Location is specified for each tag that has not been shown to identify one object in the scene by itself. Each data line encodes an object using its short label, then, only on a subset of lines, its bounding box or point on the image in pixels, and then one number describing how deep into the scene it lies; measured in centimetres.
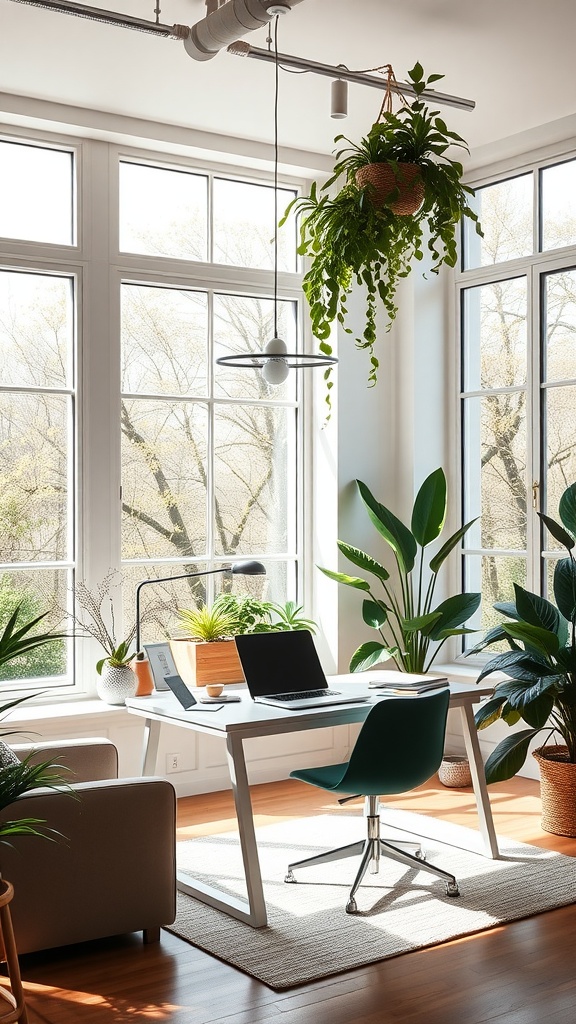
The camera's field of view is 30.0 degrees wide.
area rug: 338
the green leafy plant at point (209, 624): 530
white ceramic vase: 508
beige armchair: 323
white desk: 359
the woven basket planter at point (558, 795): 464
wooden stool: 267
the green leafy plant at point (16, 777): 284
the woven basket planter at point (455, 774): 551
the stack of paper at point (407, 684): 420
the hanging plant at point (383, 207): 372
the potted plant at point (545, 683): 455
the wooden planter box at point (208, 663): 519
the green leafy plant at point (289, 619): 574
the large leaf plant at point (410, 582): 551
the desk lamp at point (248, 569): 443
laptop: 407
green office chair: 361
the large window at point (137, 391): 517
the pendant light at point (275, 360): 390
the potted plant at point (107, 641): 509
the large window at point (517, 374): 554
